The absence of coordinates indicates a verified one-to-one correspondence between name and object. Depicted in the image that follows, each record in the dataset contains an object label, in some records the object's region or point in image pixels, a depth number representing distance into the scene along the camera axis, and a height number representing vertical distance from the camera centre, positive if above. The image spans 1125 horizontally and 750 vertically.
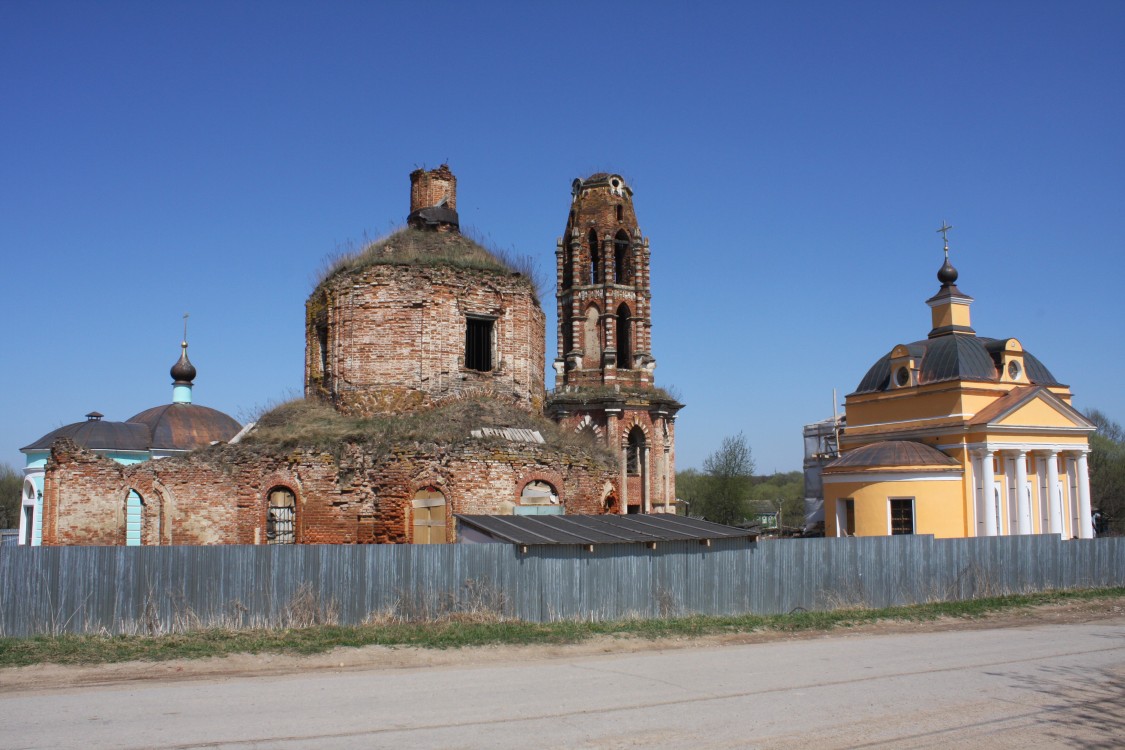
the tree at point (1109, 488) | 51.16 -0.14
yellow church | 29.91 +1.20
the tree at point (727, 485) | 55.50 +0.20
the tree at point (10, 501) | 59.45 -0.36
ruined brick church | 19.45 +1.05
